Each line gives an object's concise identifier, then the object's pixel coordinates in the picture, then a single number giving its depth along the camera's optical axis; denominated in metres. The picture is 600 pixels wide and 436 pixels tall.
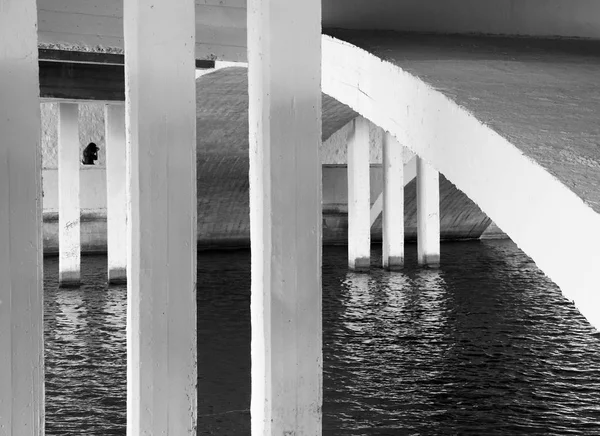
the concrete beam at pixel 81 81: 16.44
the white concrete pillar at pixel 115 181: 18.55
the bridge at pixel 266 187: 4.09
